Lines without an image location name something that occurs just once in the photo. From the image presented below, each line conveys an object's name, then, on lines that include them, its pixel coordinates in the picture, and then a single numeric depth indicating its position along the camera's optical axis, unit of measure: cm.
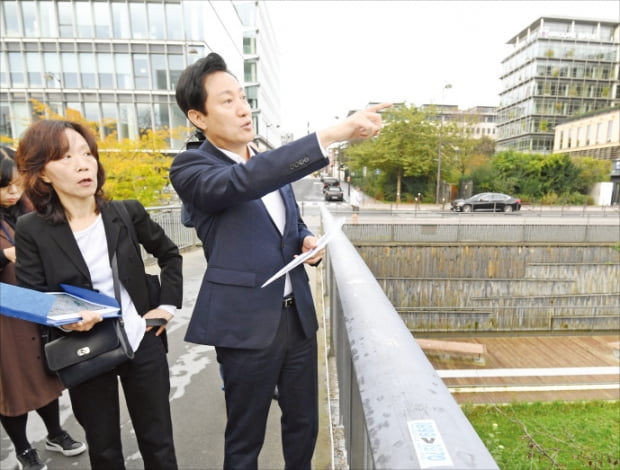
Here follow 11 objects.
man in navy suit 139
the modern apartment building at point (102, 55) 2445
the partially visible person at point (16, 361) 208
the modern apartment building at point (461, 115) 3403
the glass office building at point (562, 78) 5759
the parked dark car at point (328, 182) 2317
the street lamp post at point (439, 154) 3073
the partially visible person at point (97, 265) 162
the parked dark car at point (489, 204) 2731
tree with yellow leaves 953
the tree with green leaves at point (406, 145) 3253
